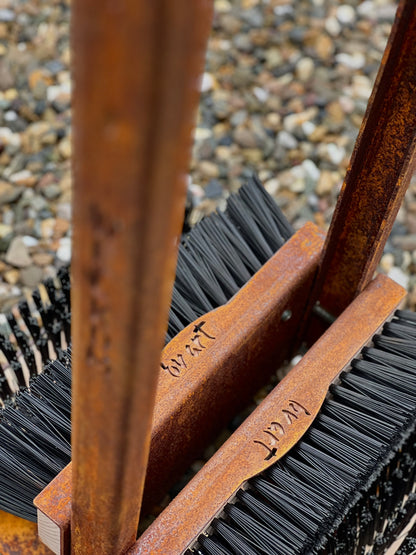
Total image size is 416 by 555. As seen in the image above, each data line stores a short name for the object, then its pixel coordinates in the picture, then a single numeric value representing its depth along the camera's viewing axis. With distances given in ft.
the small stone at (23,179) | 5.45
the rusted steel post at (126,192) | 1.26
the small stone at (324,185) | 5.67
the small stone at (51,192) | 5.41
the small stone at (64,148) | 5.64
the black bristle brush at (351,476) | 2.98
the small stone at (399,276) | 5.30
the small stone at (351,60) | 6.40
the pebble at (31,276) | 5.02
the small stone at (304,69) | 6.30
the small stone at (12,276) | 5.02
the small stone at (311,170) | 5.75
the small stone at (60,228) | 5.29
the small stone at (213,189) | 5.57
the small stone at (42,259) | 5.13
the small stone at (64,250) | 5.18
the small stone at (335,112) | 6.07
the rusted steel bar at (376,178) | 2.71
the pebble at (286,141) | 5.88
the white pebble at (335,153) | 5.84
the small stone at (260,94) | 6.13
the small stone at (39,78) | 5.94
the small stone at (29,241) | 5.20
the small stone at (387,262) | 5.37
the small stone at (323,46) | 6.42
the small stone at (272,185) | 5.65
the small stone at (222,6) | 6.60
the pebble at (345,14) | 6.64
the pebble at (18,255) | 5.08
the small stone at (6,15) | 6.27
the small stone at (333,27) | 6.57
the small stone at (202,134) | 5.88
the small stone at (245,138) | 5.86
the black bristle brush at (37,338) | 3.78
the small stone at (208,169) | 5.69
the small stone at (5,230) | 5.20
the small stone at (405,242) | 5.45
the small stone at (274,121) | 5.99
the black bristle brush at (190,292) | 3.09
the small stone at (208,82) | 6.16
